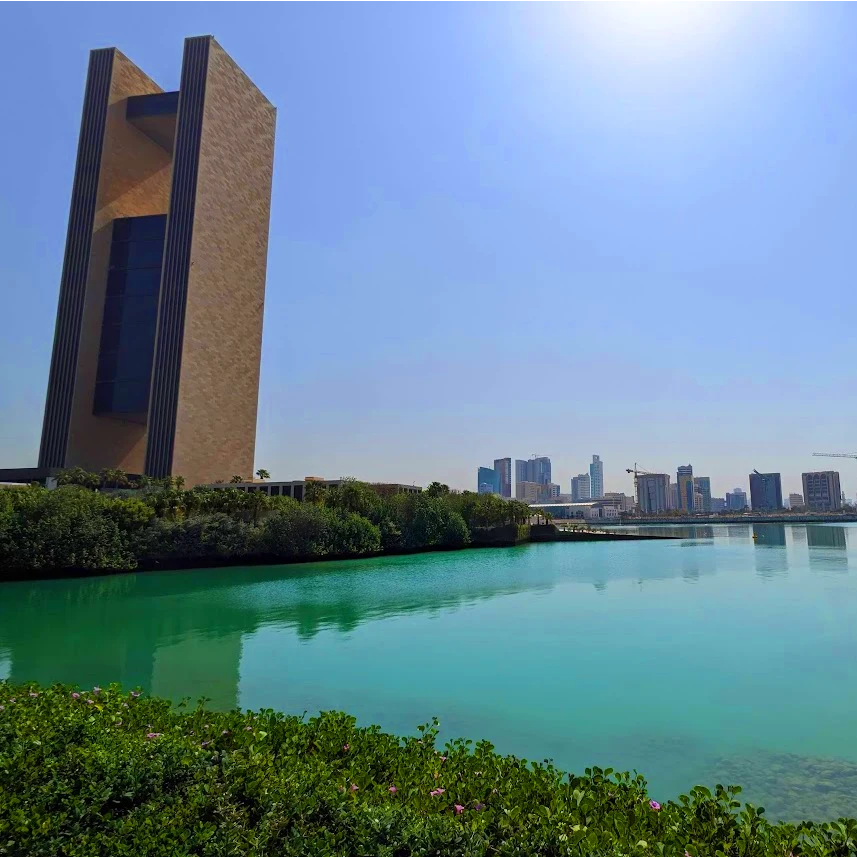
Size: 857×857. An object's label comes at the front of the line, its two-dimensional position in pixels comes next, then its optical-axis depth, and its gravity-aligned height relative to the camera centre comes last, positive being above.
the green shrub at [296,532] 44.25 -1.33
